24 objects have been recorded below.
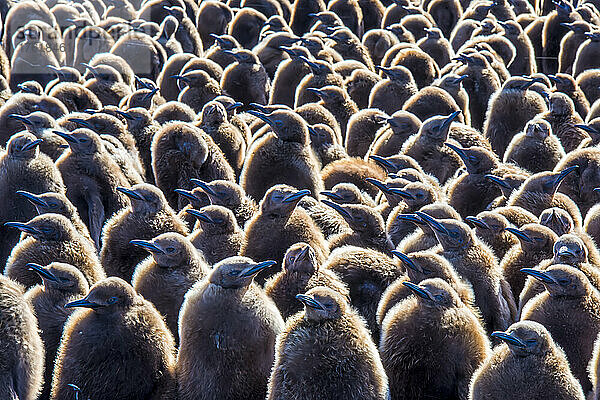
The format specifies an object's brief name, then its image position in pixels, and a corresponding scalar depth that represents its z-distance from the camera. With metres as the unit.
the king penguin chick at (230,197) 12.93
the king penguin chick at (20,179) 12.89
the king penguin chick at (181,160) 14.54
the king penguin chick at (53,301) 9.93
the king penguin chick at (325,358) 8.42
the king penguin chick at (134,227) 11.87
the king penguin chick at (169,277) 10.51
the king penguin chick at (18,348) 8.57
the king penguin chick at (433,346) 9.20
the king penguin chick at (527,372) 8.32
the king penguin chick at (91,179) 13.56
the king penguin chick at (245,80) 20.56
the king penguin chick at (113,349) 9.10
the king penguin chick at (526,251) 11.24
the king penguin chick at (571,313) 9.78
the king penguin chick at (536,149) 15.36
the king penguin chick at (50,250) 10.81
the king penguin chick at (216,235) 11.75
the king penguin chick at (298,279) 10.05
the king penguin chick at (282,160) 14.20
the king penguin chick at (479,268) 10.48
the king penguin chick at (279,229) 11.65
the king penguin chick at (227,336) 9.12
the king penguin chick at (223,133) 15.99
